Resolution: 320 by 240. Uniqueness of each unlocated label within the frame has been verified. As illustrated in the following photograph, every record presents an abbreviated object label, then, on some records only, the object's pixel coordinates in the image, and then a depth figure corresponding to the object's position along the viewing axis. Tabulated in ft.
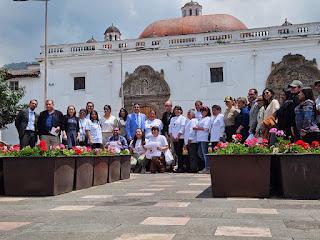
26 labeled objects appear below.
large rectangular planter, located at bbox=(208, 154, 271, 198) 17.82
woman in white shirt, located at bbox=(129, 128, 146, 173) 33.97
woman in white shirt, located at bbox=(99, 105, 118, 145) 34.23
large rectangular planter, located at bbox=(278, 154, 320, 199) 17.19
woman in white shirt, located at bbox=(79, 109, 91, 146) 31.71
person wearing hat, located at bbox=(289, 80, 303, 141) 22.51
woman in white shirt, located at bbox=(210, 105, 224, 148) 31.01
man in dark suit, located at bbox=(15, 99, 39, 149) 30.24
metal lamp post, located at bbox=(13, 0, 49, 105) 76.44
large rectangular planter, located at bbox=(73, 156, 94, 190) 21.61
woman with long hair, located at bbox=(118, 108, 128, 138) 35.56
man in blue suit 35.06
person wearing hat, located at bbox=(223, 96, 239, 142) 30.68
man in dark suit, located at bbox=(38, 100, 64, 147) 29.03
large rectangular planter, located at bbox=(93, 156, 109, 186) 23.86
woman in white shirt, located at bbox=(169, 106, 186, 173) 33.97
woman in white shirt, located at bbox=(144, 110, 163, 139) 34.82
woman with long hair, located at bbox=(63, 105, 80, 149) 30.54
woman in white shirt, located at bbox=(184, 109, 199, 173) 32.78
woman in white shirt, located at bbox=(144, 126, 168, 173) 33.25
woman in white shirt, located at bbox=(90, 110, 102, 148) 31.91
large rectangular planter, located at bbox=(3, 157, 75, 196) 19.22
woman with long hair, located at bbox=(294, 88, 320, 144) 20.84
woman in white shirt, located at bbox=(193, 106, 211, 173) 31.81
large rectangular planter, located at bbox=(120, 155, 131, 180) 27.76
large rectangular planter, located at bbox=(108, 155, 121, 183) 26.02
